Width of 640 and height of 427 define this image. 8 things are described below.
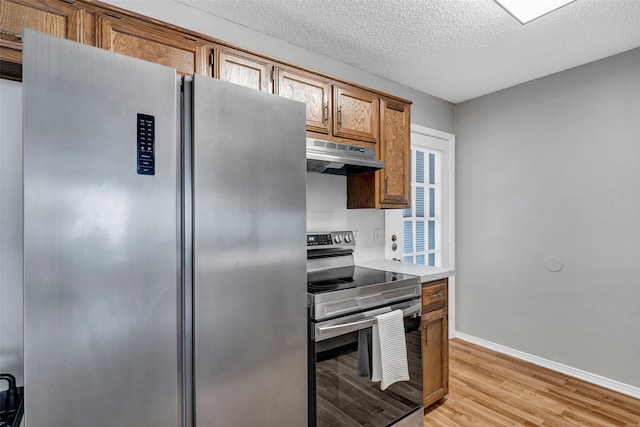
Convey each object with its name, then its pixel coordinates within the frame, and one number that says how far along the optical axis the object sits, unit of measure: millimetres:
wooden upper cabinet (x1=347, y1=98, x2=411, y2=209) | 2424
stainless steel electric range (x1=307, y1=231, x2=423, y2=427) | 1616
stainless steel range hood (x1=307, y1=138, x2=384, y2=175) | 1925
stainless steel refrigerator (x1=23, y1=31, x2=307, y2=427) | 900
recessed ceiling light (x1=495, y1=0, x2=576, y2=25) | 1708
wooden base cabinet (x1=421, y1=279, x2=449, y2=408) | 2217
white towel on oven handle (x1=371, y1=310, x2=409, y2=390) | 1815
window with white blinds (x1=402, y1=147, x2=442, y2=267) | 3277
